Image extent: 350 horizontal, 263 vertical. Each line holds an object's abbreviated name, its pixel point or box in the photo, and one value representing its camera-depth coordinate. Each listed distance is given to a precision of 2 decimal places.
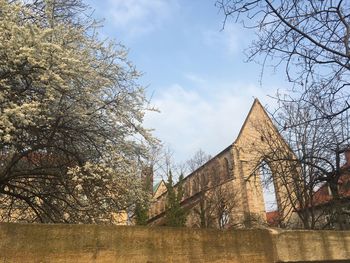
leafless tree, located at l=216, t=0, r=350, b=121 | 7.30
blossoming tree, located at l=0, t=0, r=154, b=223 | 11.02
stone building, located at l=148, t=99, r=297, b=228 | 44.72
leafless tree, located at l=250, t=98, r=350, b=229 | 12.63
